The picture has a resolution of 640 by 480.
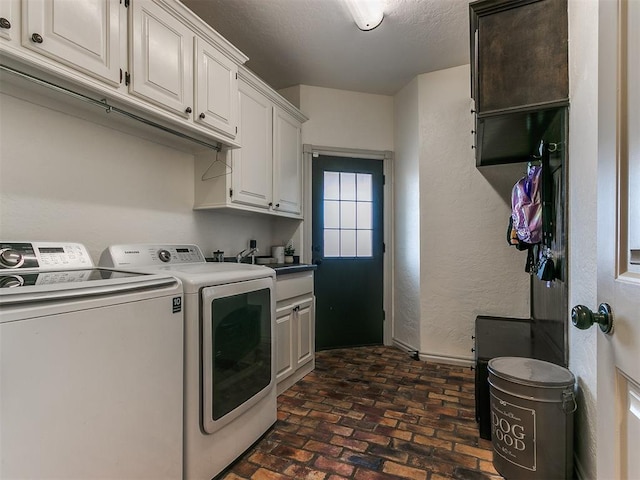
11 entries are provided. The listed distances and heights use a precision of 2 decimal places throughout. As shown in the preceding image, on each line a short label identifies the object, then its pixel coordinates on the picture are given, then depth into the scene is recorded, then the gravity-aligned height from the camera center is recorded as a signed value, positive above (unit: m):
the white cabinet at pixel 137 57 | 1.20 +0.81
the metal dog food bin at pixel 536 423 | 1.41 -0.81
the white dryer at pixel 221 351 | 1.42 -0.56
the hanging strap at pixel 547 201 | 1.69 +0.20
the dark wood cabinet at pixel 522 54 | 1.61 +0.92
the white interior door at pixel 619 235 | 0.64 +0.01
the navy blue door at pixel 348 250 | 3.45 -0.12
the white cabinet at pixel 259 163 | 2.34 +0.60
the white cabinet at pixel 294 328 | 2.41 -0.71
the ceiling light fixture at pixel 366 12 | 2.04 +1.46
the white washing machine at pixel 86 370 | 0.86 -0.41
